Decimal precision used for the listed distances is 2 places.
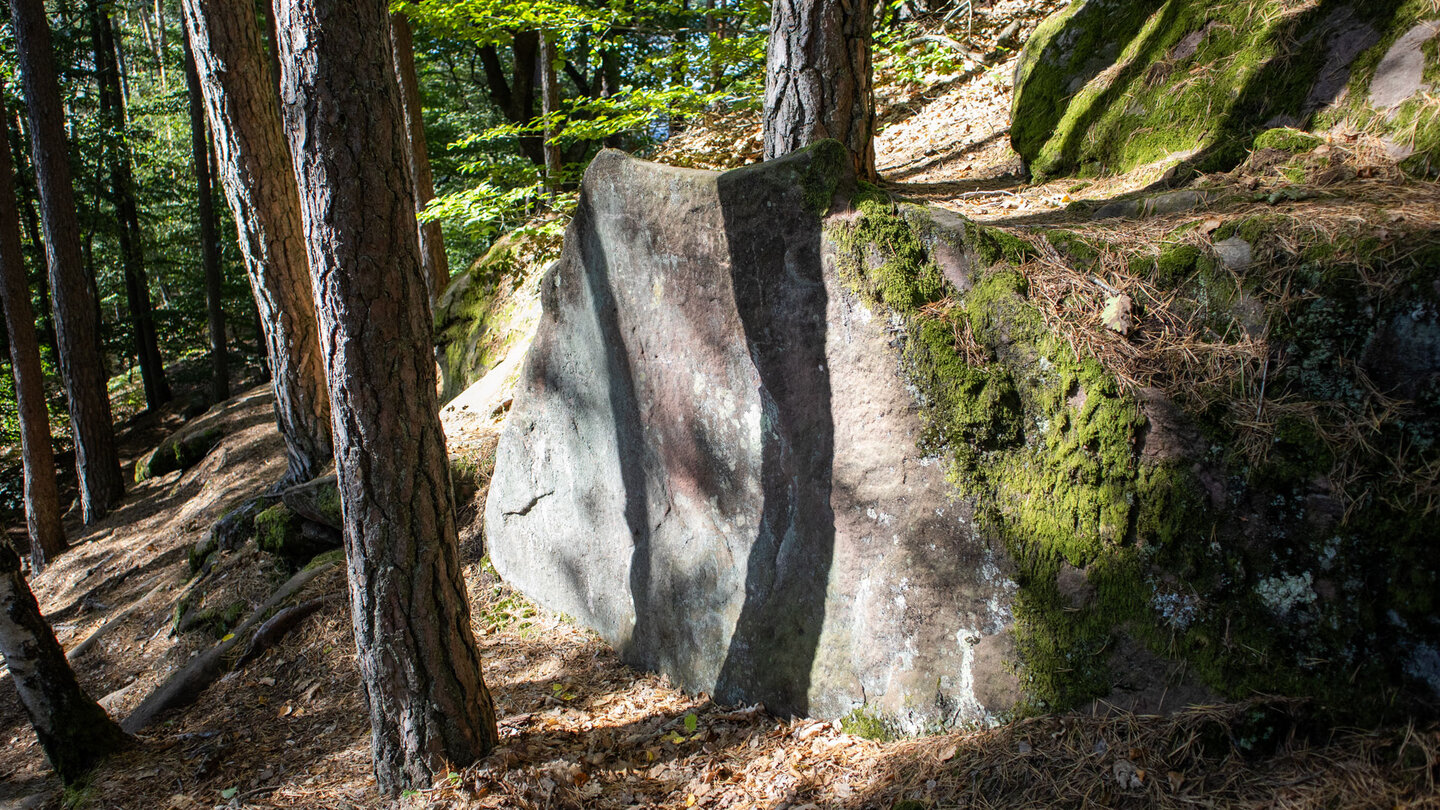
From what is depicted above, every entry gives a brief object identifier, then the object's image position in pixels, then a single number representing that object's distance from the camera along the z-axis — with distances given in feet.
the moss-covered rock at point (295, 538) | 21.97
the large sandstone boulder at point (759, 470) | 10.36
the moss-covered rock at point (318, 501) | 21.57
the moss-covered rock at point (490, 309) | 29.04
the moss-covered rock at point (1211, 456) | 7.44
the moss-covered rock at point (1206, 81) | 11.23
